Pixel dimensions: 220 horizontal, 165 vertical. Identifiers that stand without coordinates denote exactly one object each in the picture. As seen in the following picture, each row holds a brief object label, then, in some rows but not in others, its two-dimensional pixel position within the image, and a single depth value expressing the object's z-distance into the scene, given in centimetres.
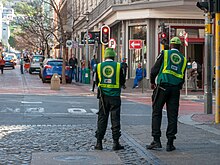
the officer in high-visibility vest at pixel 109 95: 945
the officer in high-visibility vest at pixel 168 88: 929
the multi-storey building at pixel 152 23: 3058
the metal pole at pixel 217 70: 1332
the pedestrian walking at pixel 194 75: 3015
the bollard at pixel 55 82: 2733
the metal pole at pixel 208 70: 1541
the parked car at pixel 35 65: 5202
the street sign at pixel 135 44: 2822
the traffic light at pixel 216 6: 1341
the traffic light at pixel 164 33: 2365
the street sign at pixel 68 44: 3752
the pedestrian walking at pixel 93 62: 3704
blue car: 3447
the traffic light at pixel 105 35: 2720
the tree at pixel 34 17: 5297
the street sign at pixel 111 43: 3047
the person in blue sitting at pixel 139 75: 3070
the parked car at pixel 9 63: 6397
